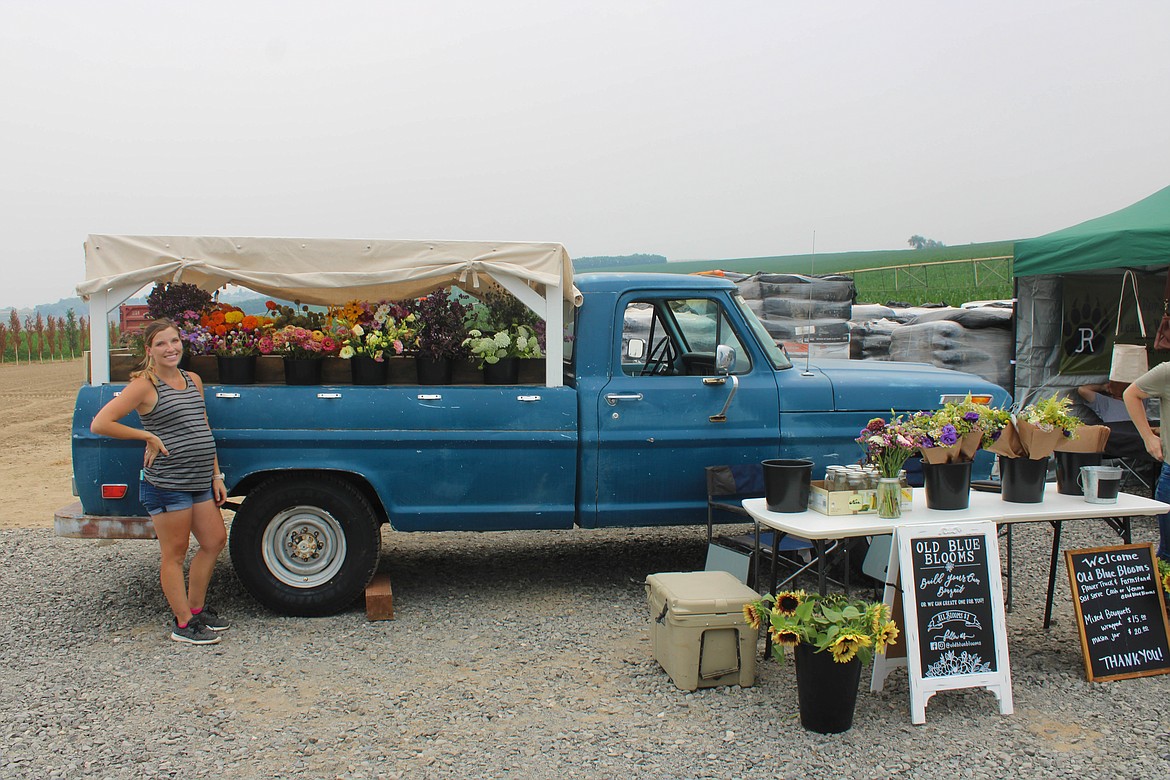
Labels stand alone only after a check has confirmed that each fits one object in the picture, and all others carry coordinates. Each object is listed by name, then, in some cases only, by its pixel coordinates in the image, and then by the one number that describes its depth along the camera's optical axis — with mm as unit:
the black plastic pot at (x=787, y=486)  4566
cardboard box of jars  4598
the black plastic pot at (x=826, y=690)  3998
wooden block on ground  5562
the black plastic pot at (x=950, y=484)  4637
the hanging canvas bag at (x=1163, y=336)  8406
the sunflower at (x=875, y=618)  4074
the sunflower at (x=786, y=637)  4066
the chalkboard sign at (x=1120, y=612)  4676
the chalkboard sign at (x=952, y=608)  4234
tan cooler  4492
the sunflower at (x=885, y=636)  4078
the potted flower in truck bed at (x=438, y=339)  5641
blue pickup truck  5445
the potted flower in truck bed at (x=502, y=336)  5688
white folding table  4320
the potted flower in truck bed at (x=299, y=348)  5547
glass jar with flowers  4516
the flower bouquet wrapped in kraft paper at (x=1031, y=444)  4695
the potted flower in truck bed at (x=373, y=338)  5613
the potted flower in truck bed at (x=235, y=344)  5574
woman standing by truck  4969
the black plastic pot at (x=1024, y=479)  4742
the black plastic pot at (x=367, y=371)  5625
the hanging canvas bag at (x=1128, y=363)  8664
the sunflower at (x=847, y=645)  3938
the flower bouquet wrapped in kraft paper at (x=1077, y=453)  4816
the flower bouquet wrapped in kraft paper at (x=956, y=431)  4562
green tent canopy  8109
